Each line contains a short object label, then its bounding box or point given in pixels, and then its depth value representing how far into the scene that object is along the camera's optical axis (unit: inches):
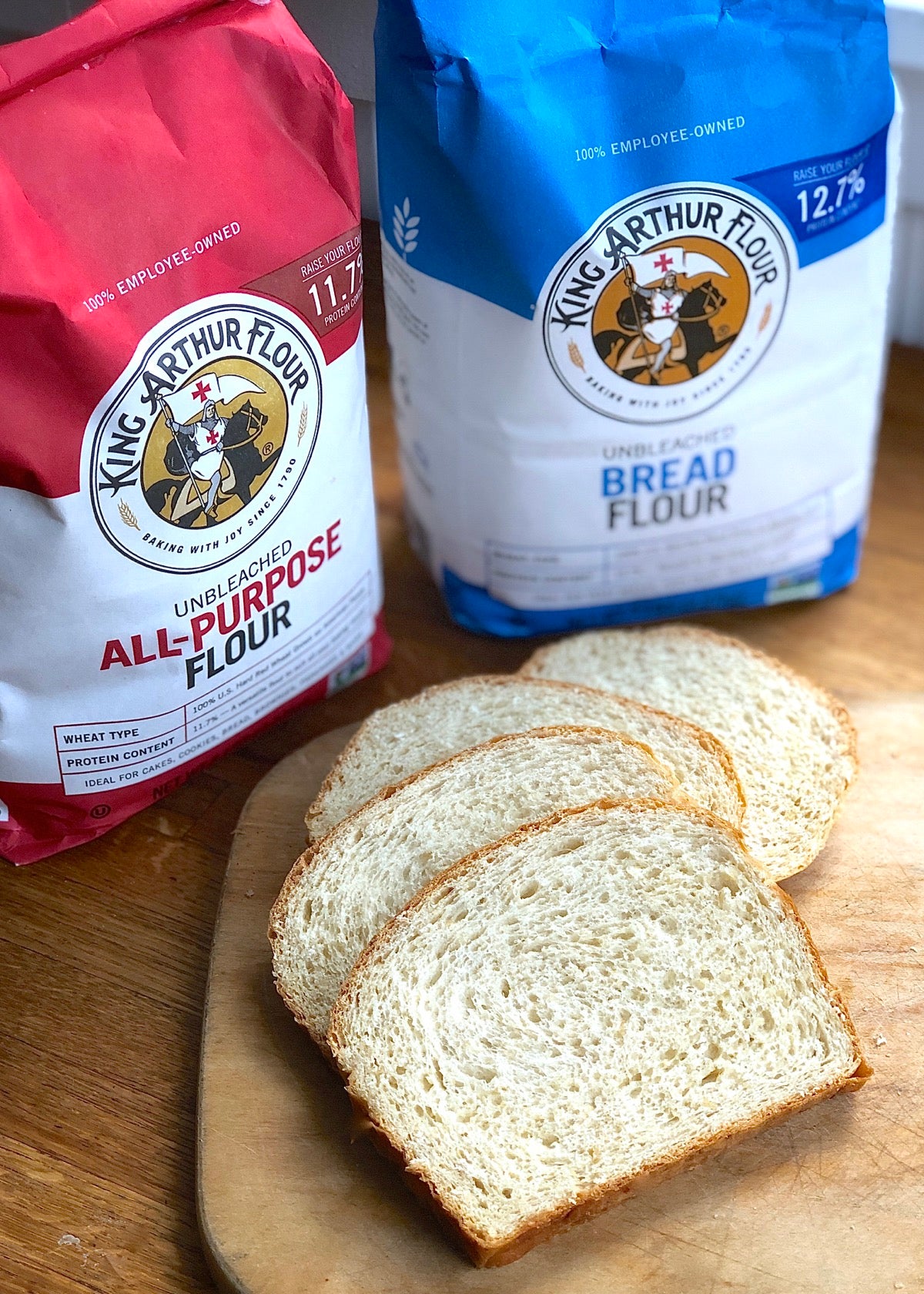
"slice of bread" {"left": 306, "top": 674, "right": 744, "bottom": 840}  21.6
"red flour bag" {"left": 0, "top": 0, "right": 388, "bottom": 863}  19.4
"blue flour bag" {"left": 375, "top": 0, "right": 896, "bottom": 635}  21.3
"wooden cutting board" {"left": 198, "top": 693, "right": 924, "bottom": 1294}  18.9
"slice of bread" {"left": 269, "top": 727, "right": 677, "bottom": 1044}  20.5
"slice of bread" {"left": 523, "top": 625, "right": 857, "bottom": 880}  21.8
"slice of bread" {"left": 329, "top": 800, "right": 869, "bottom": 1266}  19.1
